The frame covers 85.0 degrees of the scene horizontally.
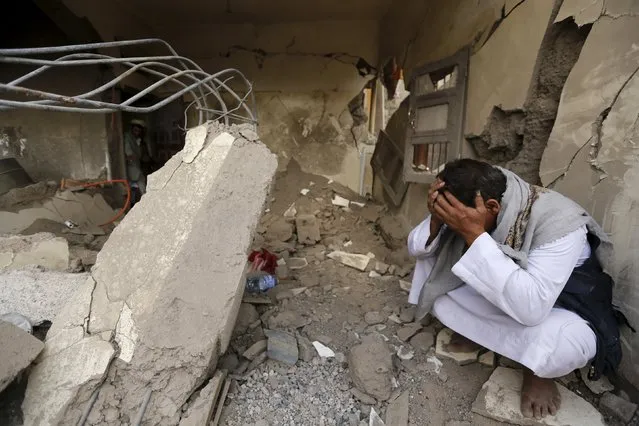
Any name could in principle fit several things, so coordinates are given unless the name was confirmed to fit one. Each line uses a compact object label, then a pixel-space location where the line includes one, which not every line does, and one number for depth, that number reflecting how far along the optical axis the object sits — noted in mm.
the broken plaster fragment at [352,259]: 3234
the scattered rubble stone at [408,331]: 2076
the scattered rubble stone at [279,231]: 3865
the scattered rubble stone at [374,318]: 2246
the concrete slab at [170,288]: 1335
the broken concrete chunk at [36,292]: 1577
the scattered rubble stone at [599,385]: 1571
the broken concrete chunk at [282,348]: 1791
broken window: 2785
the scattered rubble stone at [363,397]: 1647
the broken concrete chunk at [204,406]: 1346
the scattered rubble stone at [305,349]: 1856
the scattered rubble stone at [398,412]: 1564
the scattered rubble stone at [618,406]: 1444
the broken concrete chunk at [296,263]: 3173
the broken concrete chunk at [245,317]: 1945
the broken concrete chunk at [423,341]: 1995
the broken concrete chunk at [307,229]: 3873
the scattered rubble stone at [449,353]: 1859
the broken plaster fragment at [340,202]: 4988
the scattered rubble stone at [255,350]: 1775
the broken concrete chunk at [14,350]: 1131
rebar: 925
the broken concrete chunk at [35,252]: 2162
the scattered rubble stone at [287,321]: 2068
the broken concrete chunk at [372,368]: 1657
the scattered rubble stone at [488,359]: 1830
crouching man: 1430
